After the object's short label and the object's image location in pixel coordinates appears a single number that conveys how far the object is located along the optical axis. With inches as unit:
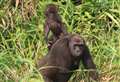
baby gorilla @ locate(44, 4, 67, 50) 556.2
